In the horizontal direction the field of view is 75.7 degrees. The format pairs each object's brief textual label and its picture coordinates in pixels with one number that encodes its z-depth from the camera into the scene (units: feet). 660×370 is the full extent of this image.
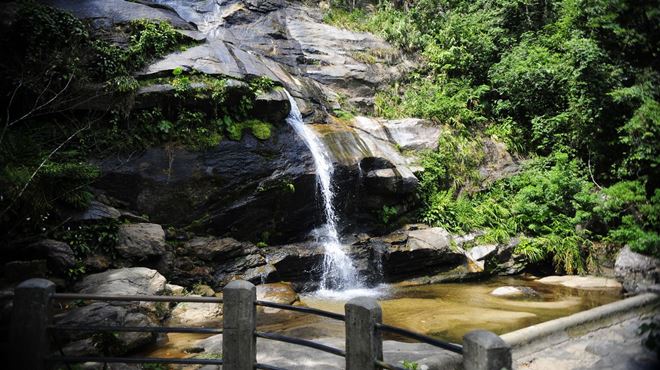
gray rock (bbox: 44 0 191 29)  40.16
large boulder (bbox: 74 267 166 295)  25.00
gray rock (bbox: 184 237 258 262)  34.58
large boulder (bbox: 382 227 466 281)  41.09
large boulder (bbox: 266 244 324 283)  37.32
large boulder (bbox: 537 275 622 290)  38.24
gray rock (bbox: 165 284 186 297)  28.22
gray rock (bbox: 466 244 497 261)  43.29
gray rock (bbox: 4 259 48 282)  23.56
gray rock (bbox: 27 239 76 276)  25.96
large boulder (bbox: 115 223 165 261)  29.81
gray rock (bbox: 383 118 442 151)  53.98
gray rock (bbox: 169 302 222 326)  26.61
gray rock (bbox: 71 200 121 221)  29.58
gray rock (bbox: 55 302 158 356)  19.77
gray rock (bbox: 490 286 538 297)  36.35
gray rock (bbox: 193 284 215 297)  31.53
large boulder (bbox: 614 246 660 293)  35.82
